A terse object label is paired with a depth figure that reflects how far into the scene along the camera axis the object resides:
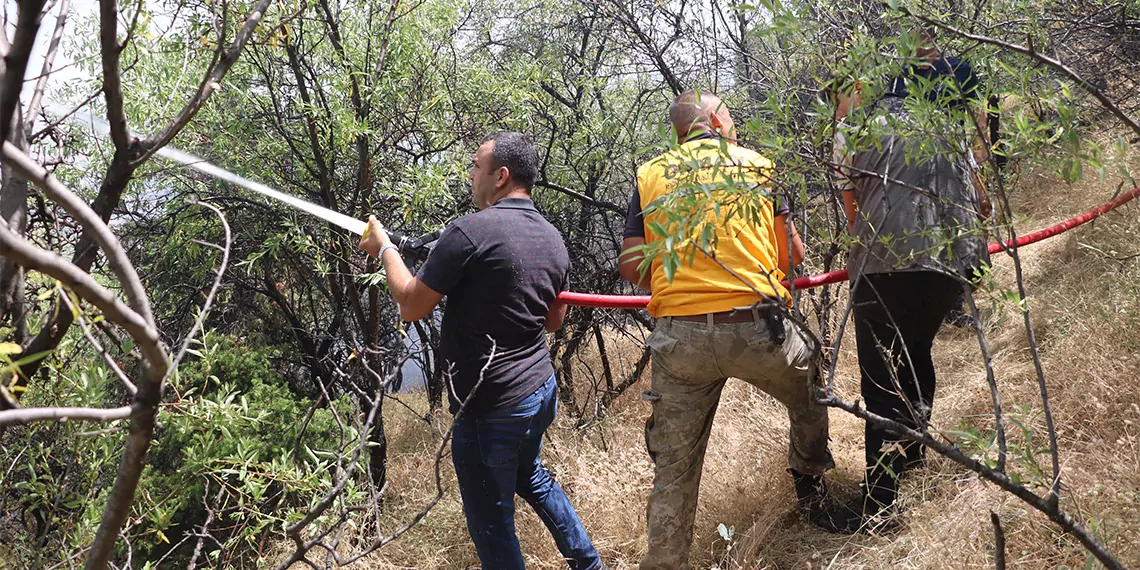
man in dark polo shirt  3.20
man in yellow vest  3.17
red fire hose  3.50
